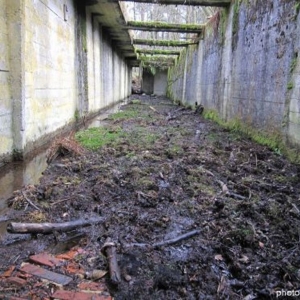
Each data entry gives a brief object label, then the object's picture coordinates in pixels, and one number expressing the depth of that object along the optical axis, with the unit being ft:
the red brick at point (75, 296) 6.13
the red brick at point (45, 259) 7.29
